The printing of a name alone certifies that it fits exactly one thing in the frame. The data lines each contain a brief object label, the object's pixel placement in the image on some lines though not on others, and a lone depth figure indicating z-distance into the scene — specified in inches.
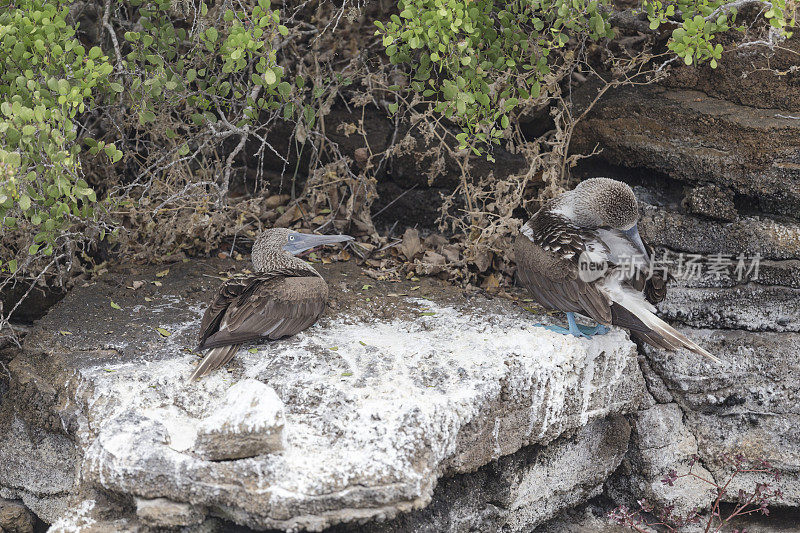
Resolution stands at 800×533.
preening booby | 320.8
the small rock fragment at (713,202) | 372.8
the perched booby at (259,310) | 309.6
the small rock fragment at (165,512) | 253.1
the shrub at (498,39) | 327.9
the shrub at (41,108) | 282.5
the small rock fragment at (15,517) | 334.6
